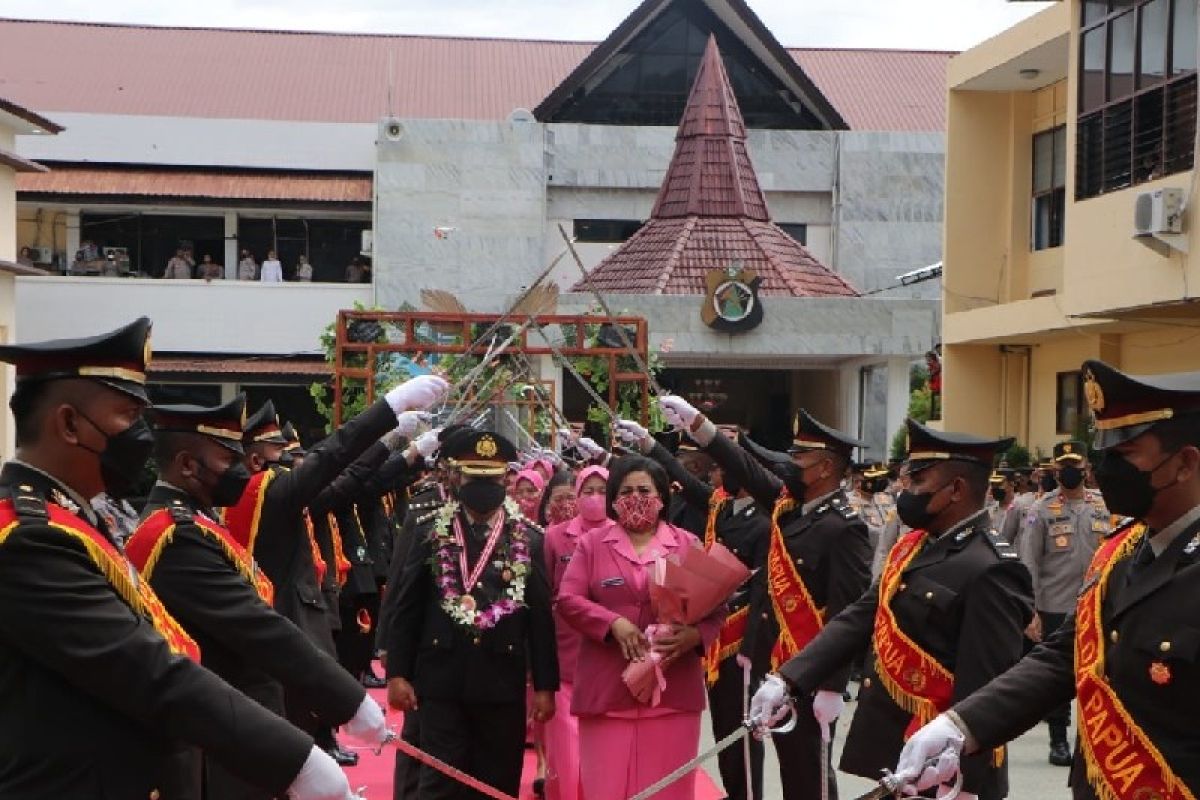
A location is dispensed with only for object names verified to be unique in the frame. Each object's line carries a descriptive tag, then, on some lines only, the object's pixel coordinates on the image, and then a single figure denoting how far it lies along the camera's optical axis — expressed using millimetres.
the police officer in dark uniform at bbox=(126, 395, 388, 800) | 5117
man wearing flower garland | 8117
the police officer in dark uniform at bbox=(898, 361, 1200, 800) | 4477
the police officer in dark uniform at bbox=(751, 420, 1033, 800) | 6266
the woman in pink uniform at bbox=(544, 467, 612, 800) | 9742
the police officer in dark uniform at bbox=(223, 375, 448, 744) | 7172
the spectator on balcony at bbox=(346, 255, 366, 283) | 35781
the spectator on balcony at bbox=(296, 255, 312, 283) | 35781
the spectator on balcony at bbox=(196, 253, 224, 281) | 35500
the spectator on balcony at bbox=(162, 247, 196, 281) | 35562
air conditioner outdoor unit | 18969
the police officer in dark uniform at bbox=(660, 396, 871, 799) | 8469
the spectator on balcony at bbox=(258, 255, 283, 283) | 35469
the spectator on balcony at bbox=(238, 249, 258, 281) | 35625
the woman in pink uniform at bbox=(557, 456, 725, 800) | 8211
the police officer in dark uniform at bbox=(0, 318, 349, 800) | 4023
